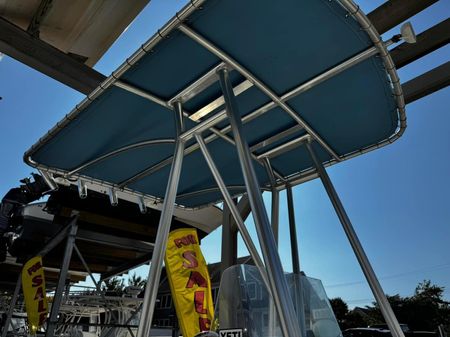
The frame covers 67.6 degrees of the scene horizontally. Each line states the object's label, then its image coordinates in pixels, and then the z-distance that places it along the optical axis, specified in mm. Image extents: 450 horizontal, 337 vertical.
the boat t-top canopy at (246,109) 1655
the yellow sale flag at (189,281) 3936
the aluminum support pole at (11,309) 7332
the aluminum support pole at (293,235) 2527
